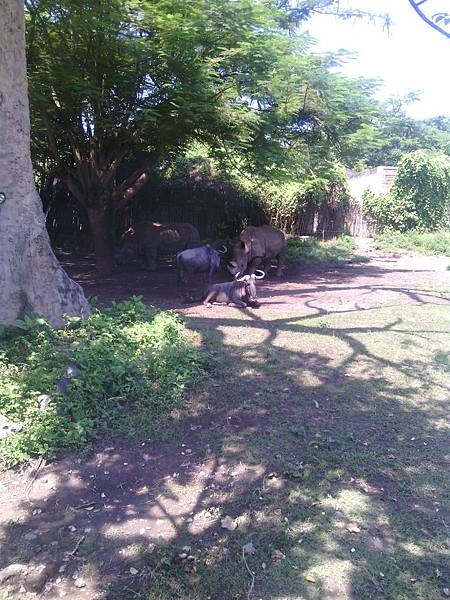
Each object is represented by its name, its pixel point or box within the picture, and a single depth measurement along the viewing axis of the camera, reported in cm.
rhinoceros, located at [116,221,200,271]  1482
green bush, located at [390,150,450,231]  2350
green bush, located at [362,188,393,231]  2381
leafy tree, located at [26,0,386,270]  959
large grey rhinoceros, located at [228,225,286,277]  1342
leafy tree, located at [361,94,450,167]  4312
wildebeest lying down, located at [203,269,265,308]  1006
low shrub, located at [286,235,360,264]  1733
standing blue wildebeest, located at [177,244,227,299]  1080
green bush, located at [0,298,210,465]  462
